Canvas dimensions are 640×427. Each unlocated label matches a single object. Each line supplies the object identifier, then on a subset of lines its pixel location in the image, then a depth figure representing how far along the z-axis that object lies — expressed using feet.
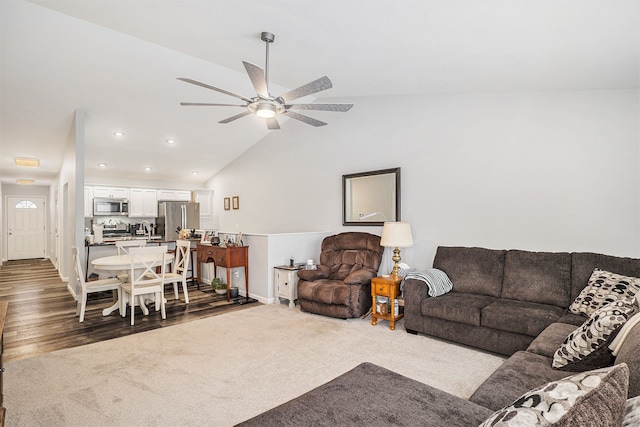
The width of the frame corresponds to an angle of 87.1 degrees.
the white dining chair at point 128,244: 17.38
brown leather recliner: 13.79
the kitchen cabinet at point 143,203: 27.07
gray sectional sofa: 2.61
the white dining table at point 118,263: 13.80
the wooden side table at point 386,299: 12.77
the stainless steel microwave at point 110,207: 25.47
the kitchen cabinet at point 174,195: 28.44
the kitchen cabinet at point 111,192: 25.70
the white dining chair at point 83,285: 13.66
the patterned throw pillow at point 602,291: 8.94
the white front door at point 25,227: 33.40
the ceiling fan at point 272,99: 8.62
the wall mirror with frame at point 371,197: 15.52
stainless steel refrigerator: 26.43
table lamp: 13.15
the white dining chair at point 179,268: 15.70
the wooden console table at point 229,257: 17.03
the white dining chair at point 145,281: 13.64
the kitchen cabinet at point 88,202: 25.31
